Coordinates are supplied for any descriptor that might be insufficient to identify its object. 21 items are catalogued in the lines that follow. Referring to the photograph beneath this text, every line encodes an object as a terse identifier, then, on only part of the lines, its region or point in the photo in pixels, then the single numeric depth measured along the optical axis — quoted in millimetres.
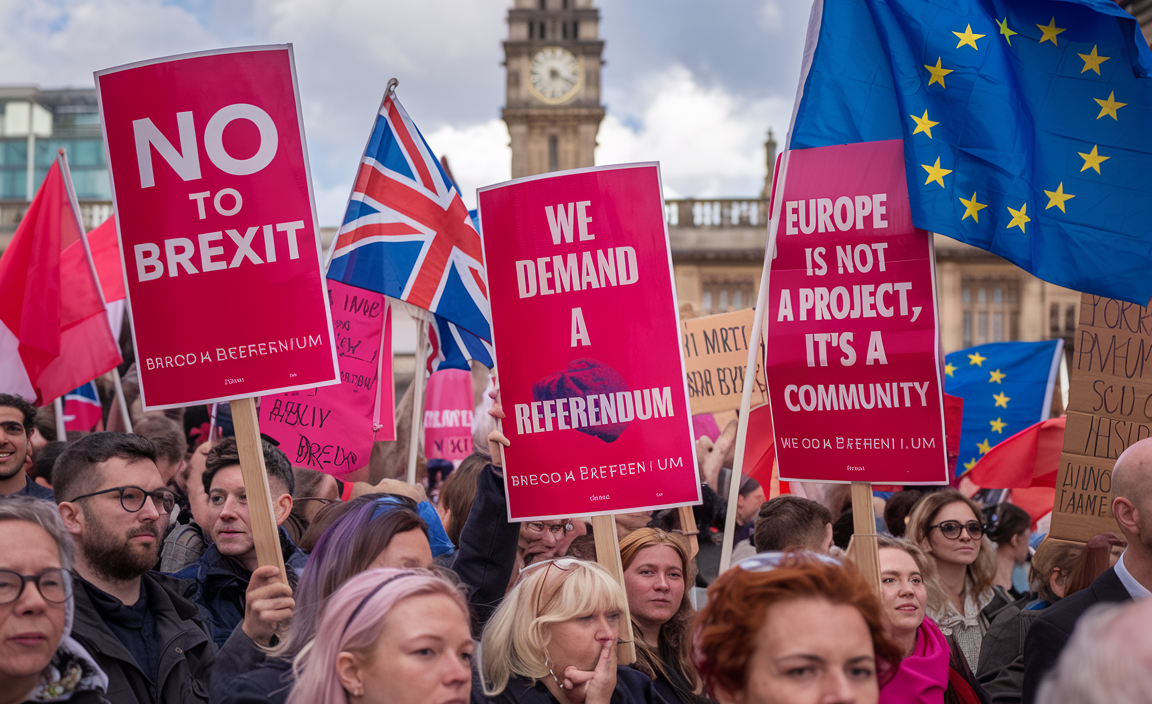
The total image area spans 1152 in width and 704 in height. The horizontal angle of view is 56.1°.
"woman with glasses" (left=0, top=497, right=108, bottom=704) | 2037
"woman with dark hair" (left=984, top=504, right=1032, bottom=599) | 5777
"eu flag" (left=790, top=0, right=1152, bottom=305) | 3754
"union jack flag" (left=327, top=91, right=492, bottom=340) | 5328
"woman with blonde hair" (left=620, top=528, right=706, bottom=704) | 3342
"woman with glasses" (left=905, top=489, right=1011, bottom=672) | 4398
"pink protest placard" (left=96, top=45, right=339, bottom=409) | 3090
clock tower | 41844
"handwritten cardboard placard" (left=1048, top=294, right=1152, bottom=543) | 4395
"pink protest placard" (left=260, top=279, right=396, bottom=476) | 5160
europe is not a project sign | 3547
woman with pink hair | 2059
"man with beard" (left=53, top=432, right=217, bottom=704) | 2756
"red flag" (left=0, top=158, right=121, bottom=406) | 5496
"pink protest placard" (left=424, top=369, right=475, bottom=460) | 8844
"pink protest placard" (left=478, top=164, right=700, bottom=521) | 3303
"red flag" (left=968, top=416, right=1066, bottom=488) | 6117
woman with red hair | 1866
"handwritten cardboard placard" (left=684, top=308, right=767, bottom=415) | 6559
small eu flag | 7742
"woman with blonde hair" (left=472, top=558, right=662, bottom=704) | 2773
